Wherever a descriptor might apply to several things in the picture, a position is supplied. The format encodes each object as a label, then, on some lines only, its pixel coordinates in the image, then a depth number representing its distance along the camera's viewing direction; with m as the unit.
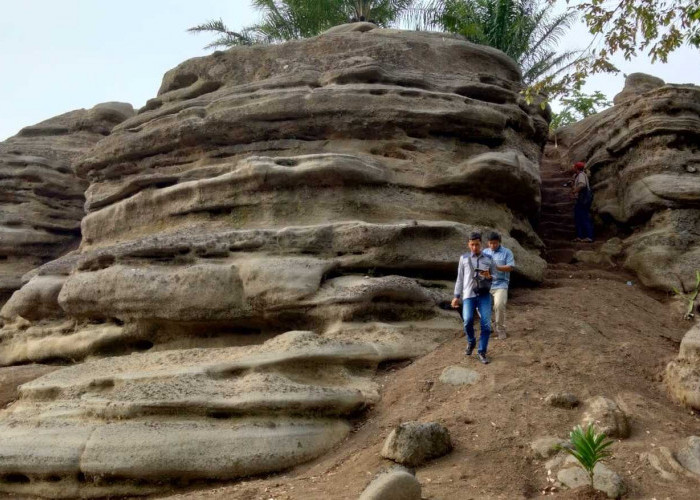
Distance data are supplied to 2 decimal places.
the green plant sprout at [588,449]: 4.43
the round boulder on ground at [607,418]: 5.32
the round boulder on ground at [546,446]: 5.05
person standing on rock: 11.66
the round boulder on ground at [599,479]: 4.43
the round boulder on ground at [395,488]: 4.30
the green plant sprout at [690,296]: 9.02
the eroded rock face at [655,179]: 10.02
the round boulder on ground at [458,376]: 6.46
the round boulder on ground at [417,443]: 5.17
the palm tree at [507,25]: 17.84
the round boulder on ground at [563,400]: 5.80
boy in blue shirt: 7.16
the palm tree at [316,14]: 19.11
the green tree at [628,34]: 7.79
